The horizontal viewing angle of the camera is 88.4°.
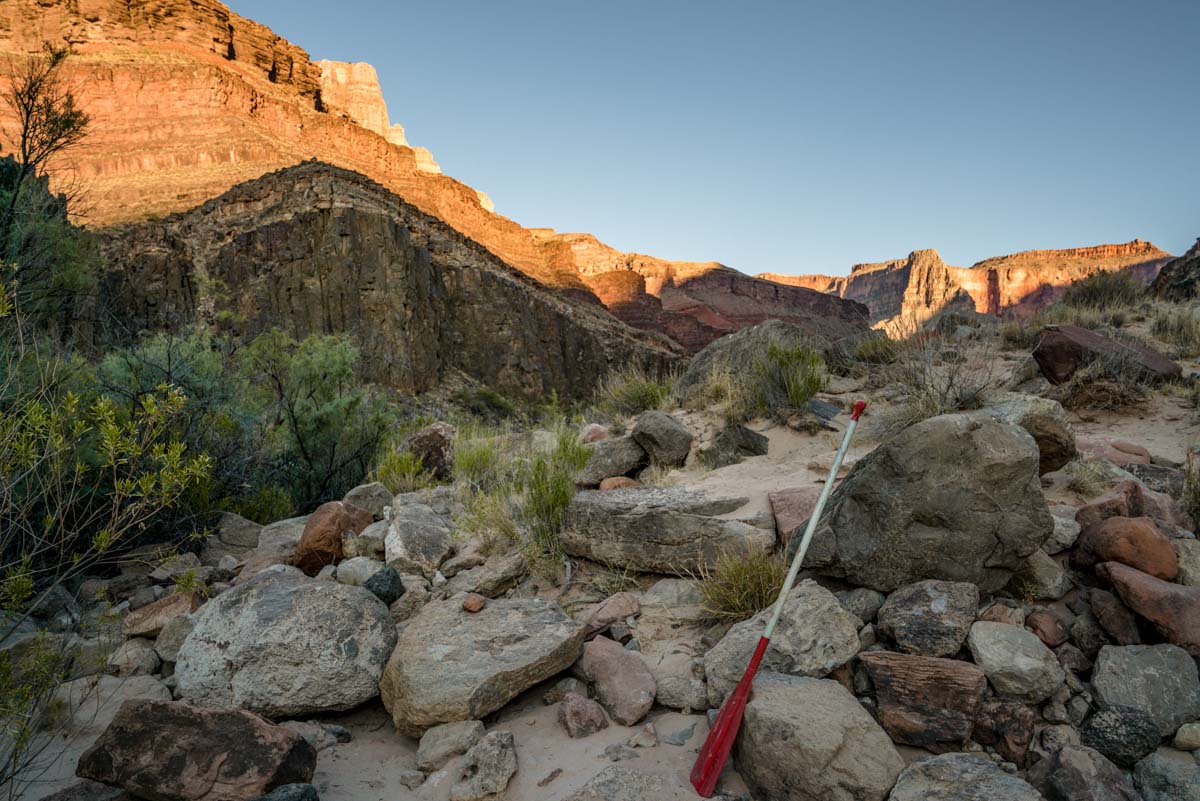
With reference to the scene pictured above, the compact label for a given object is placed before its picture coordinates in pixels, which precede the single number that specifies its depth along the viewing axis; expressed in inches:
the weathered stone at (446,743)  105.0
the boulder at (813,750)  88.7
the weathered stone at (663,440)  218.5
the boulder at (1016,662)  98.0
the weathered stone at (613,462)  215.2
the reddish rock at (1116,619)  104.6
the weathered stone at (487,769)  96.1
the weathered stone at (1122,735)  89.8
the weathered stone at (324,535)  177.2
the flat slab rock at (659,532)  146.2
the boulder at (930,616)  107.0
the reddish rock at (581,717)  108.2
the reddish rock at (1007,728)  93.7
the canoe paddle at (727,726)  92.5
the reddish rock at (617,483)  198.7
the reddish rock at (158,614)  147.3
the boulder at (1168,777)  83.2
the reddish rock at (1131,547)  113.0
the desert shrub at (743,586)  125.3
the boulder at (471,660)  111.0
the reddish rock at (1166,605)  100.3
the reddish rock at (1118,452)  183.6
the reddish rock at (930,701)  96.3
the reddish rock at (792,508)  141.6
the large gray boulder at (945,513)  117.1
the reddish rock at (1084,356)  264.5
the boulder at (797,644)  106.7
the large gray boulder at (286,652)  119.3
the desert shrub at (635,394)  319.9
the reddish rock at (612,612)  134.1
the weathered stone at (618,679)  109.8
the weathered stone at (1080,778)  84.4
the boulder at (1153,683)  93.1
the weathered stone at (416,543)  167.0
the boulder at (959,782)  82.0
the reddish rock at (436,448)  275.6
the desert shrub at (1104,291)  518.6
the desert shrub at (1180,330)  329.6
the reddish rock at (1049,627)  109.0
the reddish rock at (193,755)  90.7
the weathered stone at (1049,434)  152.9
